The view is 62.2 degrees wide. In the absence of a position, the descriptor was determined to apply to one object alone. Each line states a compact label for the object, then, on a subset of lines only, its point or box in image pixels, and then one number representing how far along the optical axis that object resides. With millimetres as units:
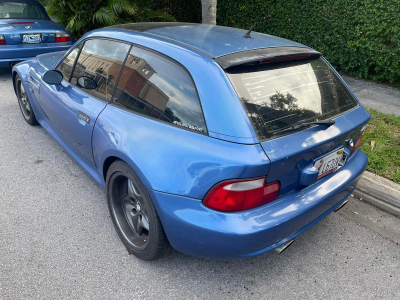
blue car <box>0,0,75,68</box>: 6324
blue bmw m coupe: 1907
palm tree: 8125
